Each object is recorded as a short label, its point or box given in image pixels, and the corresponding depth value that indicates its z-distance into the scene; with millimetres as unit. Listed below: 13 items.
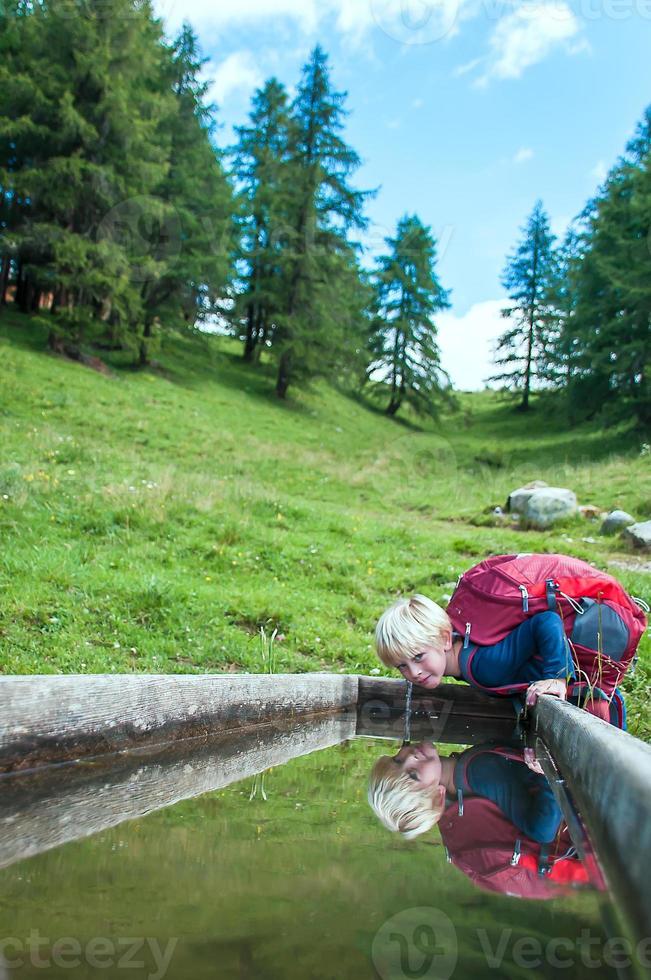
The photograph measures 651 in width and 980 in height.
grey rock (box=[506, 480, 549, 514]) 13542
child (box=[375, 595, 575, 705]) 3477
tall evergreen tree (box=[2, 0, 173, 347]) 21578
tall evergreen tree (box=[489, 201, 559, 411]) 41531
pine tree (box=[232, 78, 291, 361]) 30656
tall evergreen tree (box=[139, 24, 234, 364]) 26266
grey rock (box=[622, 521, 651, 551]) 10609
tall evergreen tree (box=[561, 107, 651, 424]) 22516
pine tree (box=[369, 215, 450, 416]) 39656
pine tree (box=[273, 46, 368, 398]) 30184
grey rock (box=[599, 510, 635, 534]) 11781
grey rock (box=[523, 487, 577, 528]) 12656
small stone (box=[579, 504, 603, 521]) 13031
